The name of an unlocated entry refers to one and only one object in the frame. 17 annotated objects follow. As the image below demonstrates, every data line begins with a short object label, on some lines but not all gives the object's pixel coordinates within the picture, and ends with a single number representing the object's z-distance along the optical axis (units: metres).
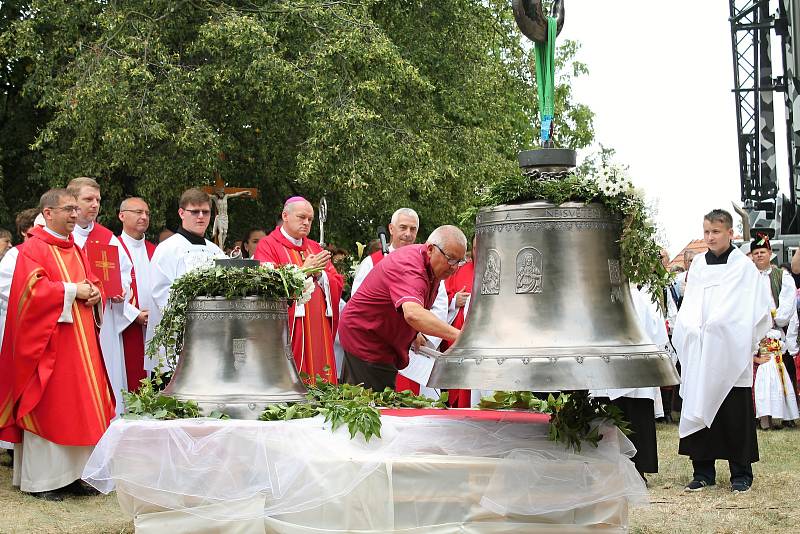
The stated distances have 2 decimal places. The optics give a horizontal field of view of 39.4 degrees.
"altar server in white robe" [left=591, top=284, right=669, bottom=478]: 8.77
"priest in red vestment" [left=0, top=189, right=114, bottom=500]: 8.07
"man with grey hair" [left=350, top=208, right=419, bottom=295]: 10.02
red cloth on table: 5.84
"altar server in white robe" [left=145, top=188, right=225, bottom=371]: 9.28
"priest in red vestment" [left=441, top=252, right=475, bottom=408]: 10.40
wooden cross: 16.45
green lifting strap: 5.04
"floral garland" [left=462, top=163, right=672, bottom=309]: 5.03
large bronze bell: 4.65
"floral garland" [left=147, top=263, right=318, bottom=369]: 6.20
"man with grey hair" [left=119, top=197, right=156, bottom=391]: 9.51
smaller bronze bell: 6.04
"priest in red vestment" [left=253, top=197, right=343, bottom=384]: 9.41
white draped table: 5.24
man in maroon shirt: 6.83
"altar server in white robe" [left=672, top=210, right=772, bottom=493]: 8.62
